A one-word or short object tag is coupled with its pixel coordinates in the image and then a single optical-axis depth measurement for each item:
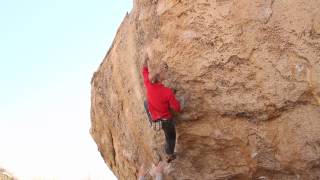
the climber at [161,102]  6.43
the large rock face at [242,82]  6.32
